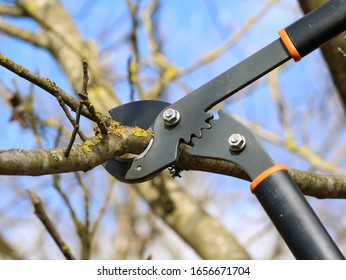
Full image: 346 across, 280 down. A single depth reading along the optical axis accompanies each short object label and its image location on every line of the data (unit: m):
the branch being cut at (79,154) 1.05
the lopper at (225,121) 1.16
